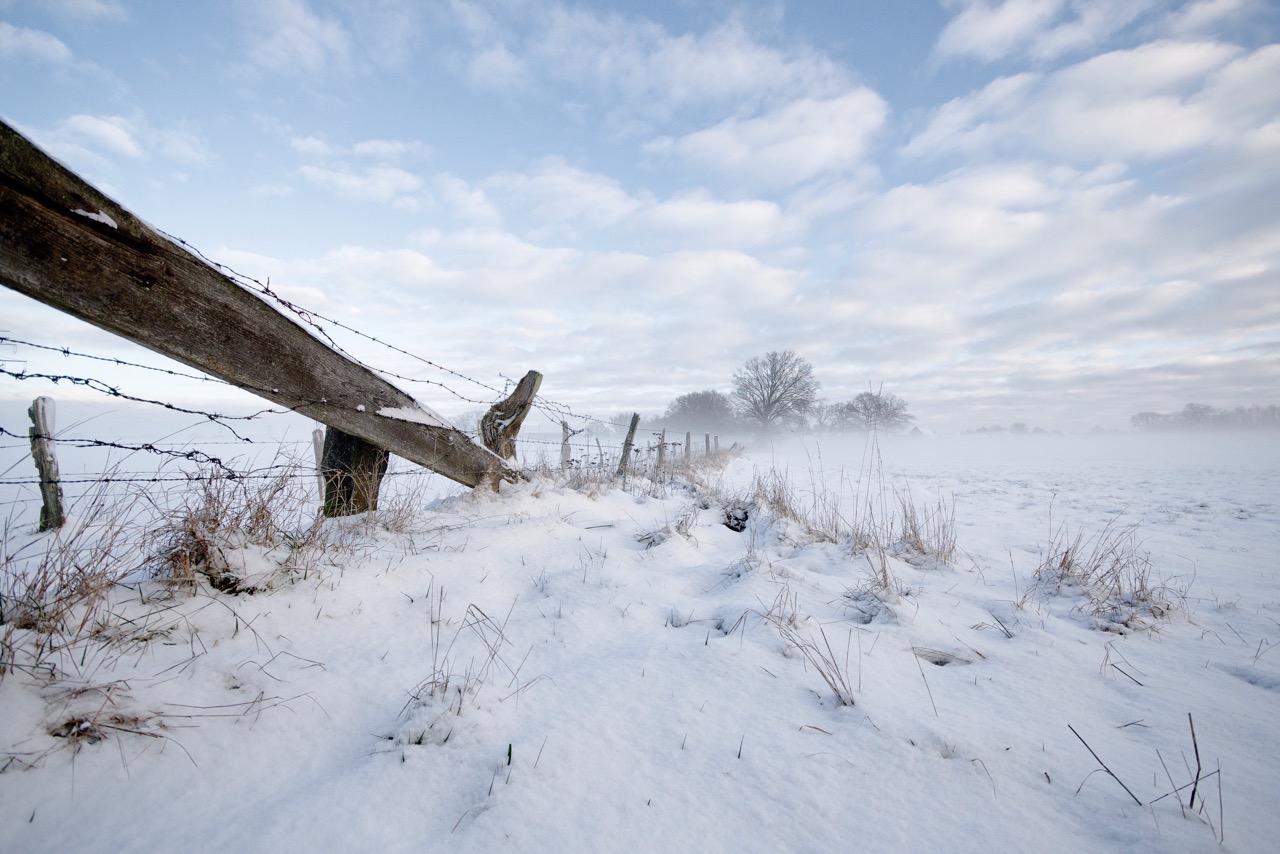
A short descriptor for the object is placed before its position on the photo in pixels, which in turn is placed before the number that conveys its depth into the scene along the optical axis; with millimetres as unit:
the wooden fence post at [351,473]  3719
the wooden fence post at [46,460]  6191
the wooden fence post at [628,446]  9086
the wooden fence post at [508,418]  4934
